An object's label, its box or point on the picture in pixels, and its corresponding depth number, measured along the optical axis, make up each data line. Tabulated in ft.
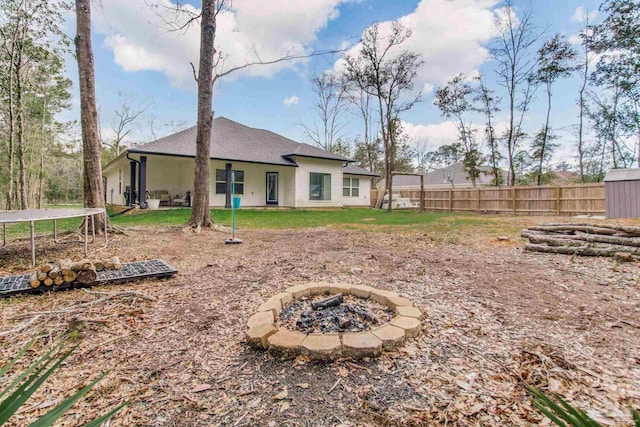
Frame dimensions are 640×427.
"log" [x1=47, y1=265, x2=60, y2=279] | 9.87
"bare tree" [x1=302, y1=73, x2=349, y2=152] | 80.38
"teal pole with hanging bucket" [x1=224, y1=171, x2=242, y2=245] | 17.95
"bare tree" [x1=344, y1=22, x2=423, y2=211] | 50.34
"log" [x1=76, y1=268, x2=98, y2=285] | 10.19
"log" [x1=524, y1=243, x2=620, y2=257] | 13.80
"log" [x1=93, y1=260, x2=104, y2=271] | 11.38
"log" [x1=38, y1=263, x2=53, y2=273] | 9.87
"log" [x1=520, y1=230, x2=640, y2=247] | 13.87
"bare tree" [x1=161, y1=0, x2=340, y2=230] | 23.00
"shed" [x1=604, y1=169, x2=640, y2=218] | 28.96
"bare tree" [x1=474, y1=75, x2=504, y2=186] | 62.49
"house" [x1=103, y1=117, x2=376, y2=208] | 41.42
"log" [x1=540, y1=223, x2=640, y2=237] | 14.26
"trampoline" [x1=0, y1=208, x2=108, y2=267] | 10.83
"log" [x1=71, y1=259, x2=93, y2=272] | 10.20
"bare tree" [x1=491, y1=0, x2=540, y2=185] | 53.78
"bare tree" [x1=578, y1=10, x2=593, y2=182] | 49.90
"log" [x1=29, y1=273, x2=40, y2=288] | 9.61
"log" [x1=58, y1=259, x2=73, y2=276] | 10.02
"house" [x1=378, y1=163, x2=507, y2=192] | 100.63
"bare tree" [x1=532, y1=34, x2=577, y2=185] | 51.37
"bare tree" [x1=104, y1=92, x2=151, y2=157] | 85.15
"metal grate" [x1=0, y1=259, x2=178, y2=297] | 9.52
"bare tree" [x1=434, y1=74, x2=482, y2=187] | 63.31
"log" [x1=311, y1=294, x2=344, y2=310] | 8.08
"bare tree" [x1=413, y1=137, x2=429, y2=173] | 109.19
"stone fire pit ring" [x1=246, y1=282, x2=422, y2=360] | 5.98
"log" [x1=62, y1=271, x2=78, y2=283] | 9.98
